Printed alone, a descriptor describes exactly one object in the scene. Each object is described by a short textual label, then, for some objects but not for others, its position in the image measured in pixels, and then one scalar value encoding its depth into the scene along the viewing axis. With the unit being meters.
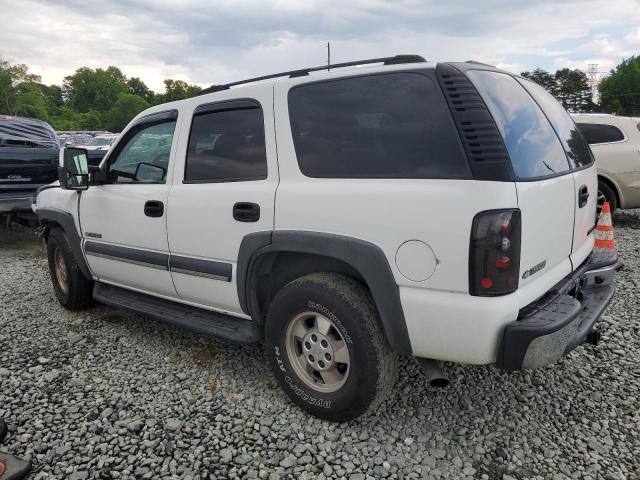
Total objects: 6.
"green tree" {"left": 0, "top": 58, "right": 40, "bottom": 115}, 69.19
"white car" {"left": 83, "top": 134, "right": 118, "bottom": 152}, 22.09
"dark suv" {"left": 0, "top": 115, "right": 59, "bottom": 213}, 7.12
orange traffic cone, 3.67
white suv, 2.13
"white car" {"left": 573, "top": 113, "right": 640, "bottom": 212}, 7.46
